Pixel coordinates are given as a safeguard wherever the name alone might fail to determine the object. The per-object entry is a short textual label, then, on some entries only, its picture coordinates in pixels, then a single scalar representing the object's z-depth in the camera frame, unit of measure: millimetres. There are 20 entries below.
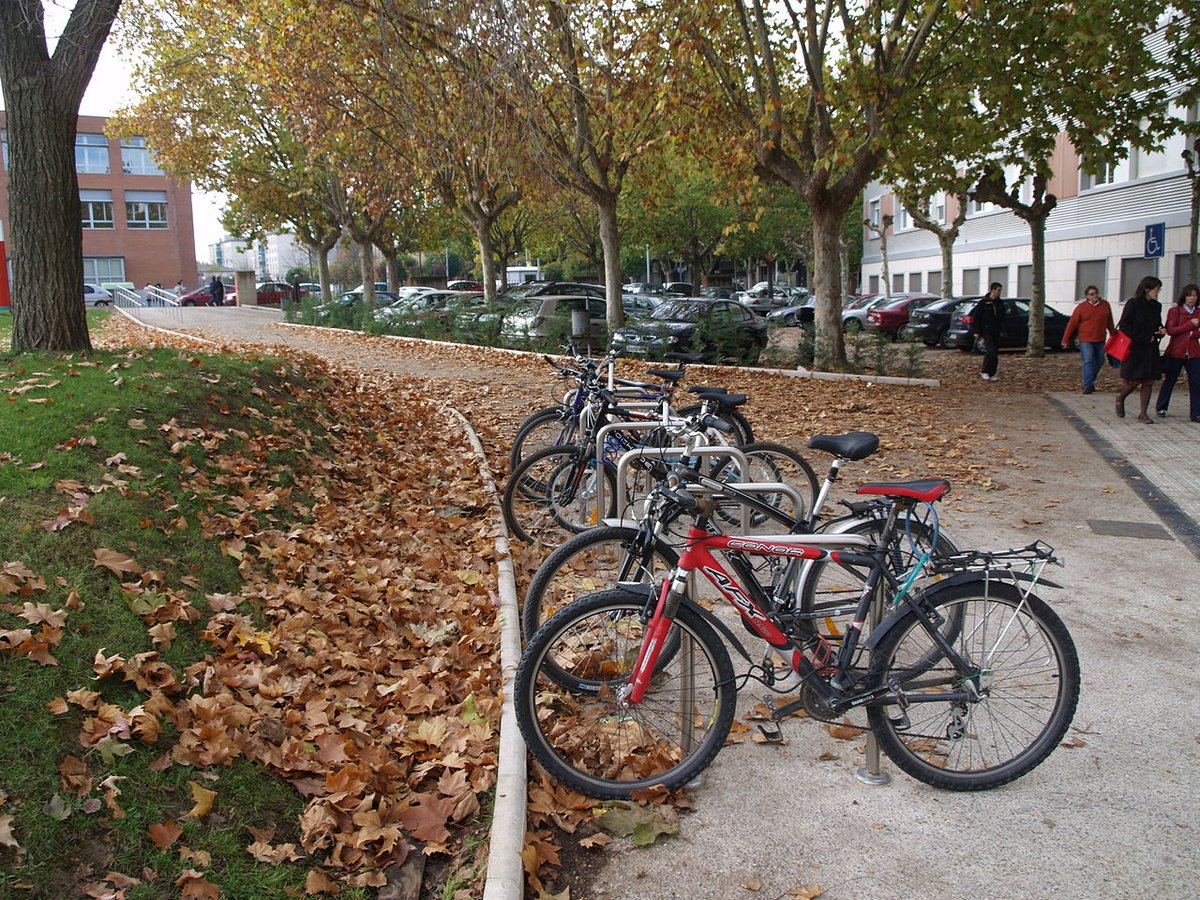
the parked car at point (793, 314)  38656
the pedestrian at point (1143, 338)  11977
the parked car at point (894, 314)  31391
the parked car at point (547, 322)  21734
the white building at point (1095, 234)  25062
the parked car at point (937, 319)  27641
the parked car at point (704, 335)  18984
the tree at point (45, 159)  9523
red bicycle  3600
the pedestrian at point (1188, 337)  11836
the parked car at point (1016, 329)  25453
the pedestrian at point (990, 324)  17891
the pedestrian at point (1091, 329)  15164
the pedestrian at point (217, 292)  58312
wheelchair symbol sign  20672
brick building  66688
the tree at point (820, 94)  14914
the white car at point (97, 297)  53794
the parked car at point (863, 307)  33969
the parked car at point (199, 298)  60906
